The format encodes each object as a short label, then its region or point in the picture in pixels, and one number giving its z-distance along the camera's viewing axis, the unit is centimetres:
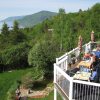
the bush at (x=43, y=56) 1174
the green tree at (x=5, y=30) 1940
